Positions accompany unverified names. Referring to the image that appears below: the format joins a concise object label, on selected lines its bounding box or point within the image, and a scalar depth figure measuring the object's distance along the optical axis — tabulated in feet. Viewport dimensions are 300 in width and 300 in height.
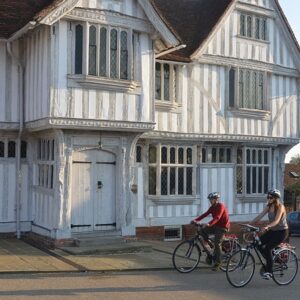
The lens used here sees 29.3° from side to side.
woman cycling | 37.63
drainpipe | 54.60
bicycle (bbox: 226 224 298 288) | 36.96
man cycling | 42.23
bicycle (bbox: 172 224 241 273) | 41.60
